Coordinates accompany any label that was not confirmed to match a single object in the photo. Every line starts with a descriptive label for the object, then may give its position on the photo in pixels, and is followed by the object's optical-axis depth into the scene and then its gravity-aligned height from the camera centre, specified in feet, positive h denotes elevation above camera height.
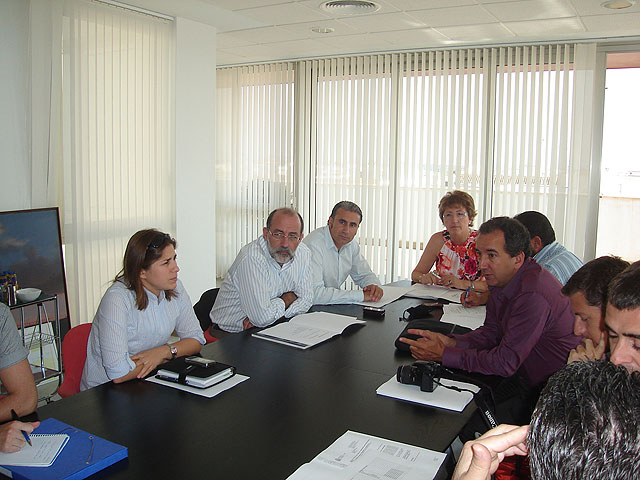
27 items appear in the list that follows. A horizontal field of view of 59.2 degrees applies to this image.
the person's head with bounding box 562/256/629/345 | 6.65 -1.17
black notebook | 7.09 -2.39
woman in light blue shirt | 8.13 -2.01
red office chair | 8.71 -2.71
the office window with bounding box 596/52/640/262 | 18.99 +1.06
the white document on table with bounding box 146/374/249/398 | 6.95 -2.52
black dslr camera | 7.14 -2.37
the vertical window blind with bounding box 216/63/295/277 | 24.06 +1.65
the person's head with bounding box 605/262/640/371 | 4.83 -1.09
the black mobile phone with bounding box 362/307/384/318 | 11.17 -2.44
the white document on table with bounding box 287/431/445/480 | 5.17 -2.61
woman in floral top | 14.90 -1.42
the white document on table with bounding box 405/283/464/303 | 13.00 -2.44
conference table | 5.40 -2.59
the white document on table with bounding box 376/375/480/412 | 6.80 -2.55
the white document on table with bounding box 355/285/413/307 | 12.13 -2.43
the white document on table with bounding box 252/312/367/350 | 9.18 -2.44
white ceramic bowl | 13.25 -2.60
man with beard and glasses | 10.98 -1.77
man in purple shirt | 8.11 -2.04
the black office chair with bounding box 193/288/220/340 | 12.40 -2.67
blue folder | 4.97 -2.52
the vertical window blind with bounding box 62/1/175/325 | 15.24 +1.40
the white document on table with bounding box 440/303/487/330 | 10.69 -2.48
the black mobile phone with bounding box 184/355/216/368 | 7.47 -2.34
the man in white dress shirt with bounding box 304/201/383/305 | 13.99 -1.62
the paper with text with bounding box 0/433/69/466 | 5.15 -2.52
